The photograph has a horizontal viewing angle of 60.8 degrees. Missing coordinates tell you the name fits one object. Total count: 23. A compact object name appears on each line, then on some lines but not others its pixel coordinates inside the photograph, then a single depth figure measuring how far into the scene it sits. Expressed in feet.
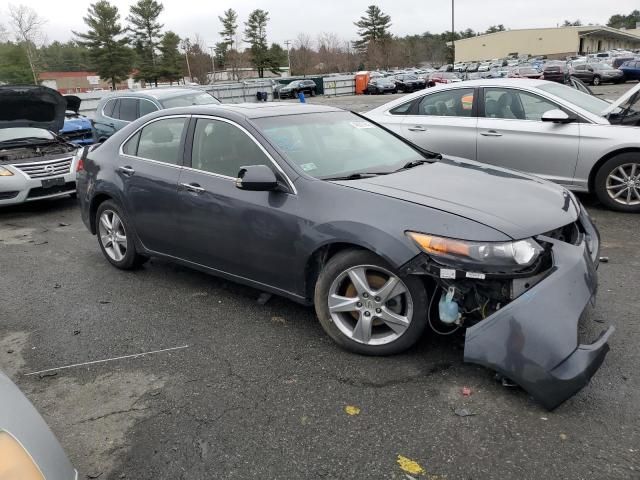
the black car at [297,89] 130.93
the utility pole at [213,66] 254.00
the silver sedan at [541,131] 20.24
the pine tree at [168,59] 250.98
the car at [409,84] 131.75
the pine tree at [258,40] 287.69
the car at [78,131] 42.88
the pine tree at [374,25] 324.80
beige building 300.40
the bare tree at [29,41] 150.92
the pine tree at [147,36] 244.42
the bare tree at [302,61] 287.48
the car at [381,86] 130.72
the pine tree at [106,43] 225.35
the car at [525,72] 101.45
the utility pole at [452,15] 213.87
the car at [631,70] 113.39
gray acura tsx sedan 9.13
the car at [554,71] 89.45
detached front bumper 8.67
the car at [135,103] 32.94
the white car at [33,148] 25.52
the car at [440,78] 124.06
